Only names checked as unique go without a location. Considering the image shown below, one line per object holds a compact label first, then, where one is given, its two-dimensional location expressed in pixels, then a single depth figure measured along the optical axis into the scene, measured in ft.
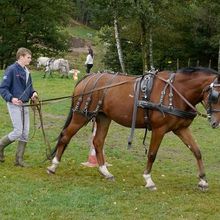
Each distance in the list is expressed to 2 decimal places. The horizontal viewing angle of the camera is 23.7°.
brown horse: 26.13
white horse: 88.02
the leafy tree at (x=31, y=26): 136.05
